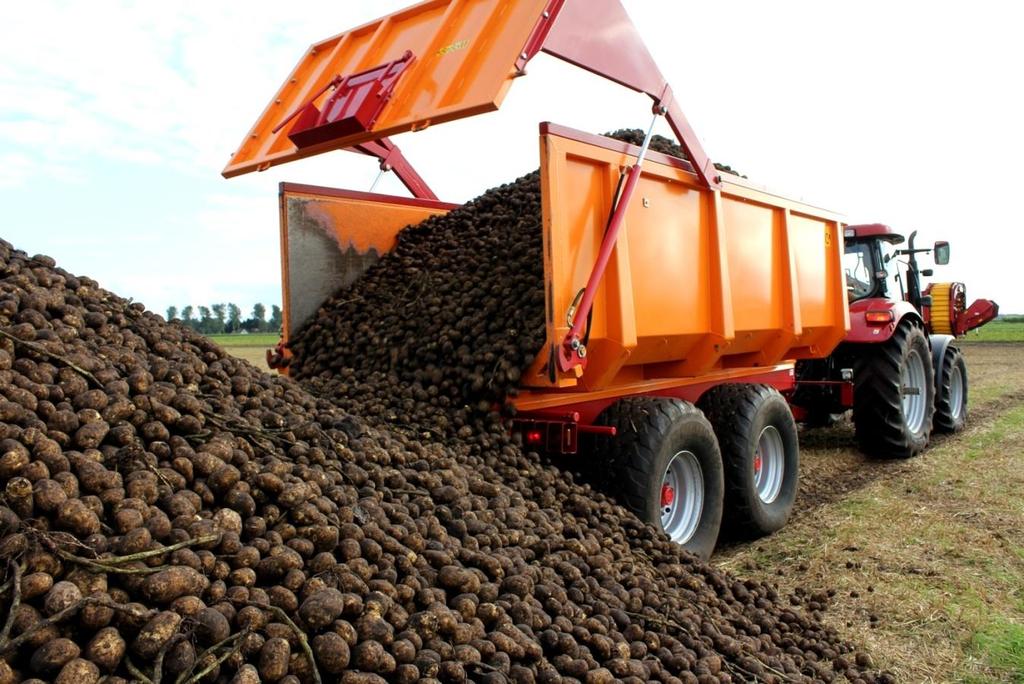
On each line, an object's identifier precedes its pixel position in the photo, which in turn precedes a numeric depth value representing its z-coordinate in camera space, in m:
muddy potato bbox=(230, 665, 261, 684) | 1.92
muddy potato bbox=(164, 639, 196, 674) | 1.90
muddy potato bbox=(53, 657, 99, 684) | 1.78
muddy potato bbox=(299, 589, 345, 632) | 2.17
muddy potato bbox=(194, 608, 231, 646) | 2.00
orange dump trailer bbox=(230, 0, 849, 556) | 4.03
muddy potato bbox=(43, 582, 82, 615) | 1.92
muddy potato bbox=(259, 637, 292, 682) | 1.99
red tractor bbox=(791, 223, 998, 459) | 7.62
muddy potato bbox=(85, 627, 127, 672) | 1.86
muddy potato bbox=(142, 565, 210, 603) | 2.03
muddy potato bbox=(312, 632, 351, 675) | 2.07
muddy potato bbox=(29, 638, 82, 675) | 1.81
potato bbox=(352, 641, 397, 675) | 2.12
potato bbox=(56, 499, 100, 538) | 2.12
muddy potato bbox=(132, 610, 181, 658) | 1.92
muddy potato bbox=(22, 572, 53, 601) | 1.94
